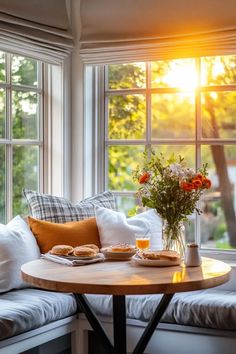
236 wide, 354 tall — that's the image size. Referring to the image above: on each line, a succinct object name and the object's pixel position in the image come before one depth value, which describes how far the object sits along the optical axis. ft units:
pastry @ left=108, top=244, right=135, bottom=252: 10.10
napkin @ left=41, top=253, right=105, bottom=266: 9.53
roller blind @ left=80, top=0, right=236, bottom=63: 12.55
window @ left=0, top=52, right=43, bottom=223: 12.98
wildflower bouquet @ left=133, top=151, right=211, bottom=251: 10.08
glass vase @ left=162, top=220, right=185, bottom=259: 10.15
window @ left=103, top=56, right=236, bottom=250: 13.15
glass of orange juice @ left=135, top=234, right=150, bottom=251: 10.11
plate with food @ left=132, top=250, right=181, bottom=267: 9.39
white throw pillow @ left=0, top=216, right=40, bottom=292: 10.91
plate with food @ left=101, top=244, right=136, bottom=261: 10.01
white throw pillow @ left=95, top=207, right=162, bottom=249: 12.10
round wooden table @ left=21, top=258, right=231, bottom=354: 8.20
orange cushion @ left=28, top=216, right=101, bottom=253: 11.89
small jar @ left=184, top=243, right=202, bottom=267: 9.53
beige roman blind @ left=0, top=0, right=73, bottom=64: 12.29
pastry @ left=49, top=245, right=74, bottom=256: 9.99
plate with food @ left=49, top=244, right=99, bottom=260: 9.77
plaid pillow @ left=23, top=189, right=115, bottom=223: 12.52
